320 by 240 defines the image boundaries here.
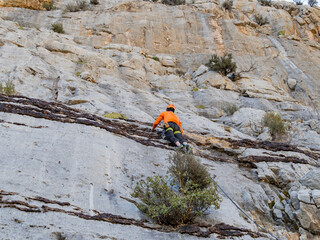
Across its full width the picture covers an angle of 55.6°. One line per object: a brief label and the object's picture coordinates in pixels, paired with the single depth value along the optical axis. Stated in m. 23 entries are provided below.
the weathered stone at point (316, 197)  5.77
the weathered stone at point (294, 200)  6.09
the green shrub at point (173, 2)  27.16
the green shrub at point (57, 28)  20.34
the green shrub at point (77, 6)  23.62
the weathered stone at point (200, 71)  19.22
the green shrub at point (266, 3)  31.37
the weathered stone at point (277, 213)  6.07
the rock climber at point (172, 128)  8.10
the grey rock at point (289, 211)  6.00
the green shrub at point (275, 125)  11.50
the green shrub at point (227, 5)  27.19
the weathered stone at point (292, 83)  20.55
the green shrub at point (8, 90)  9.30
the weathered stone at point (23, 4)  22.30
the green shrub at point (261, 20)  27.47
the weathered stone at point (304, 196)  5.91
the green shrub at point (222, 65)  18.98
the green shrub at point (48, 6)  23.31
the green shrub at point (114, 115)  9.77
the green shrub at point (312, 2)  33.83
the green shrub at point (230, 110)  13.88
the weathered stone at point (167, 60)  20.08
